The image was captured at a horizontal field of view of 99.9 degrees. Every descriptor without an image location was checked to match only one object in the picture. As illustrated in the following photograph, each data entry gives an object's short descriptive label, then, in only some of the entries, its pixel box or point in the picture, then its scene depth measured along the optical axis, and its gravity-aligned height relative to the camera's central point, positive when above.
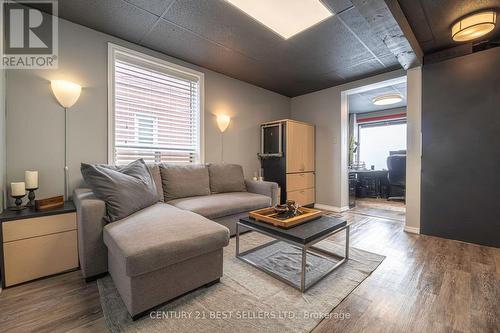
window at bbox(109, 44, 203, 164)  2.55 +0.74
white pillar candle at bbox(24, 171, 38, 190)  1.83 -0.14
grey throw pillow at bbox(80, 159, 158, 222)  1.71 -0.22
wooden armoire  3.72 +0.08
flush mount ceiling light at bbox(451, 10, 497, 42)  1.90 +1.32
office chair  4.79 -0.20
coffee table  1.53 -0.56
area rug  1.23 -0.94
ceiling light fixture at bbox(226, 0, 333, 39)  1.95 +1.50
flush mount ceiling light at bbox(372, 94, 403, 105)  4.31 +1.38
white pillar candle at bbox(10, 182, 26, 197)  1.74 -0.21
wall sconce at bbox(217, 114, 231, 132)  3.38 +0.69
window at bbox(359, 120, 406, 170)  5.85 +0.70
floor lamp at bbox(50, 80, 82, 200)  2.03 +0.67
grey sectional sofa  1.23 -0.55
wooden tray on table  1.73 -0.47
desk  5.53 -0.50
